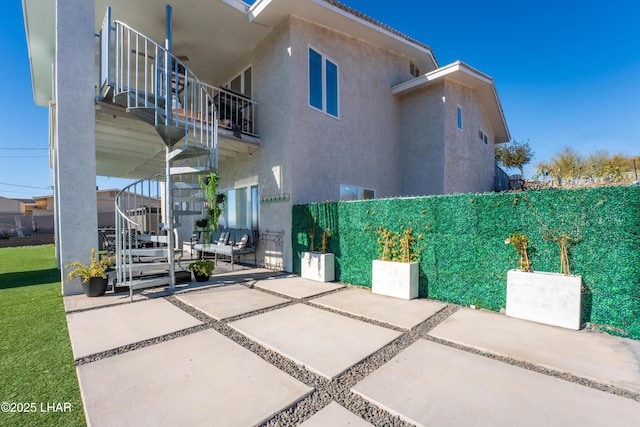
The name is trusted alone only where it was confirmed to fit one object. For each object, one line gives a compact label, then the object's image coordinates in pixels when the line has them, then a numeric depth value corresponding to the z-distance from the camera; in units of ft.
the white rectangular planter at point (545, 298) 10.60
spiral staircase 15.83
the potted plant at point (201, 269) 18.86
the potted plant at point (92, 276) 15.02
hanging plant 17.19
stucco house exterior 15.96
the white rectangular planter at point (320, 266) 19.15
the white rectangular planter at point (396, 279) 14.82
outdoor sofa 23.73
